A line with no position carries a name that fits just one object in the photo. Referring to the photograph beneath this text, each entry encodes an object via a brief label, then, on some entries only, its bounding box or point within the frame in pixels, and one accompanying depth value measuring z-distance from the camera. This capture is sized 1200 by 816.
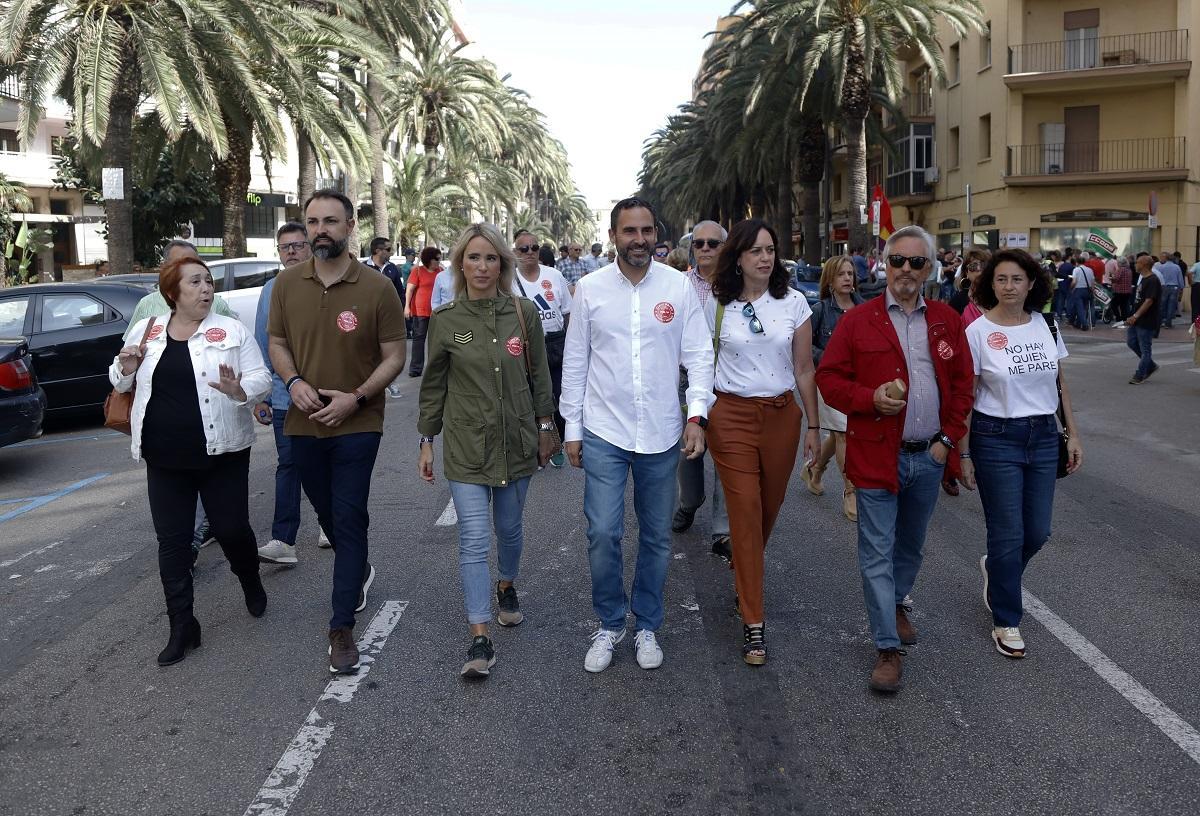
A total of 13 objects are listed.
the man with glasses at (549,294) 8.56
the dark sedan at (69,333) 11.13
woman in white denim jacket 4.69
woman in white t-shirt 4.58
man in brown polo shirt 4.57
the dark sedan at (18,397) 8.85
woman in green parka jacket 4.51
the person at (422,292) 14.54
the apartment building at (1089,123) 32.22
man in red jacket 4.32
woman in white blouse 4.64
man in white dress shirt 4.39
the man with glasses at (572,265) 20.88
